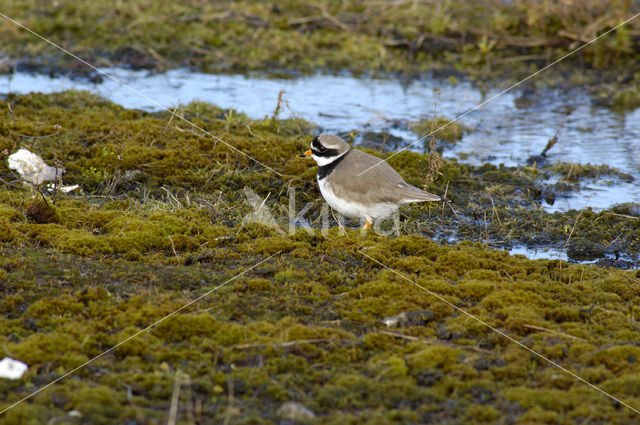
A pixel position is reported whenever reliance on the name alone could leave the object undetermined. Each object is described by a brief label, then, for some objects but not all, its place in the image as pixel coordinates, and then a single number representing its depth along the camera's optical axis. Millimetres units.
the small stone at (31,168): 14914
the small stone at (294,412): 7676
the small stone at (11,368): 8047
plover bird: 13477
